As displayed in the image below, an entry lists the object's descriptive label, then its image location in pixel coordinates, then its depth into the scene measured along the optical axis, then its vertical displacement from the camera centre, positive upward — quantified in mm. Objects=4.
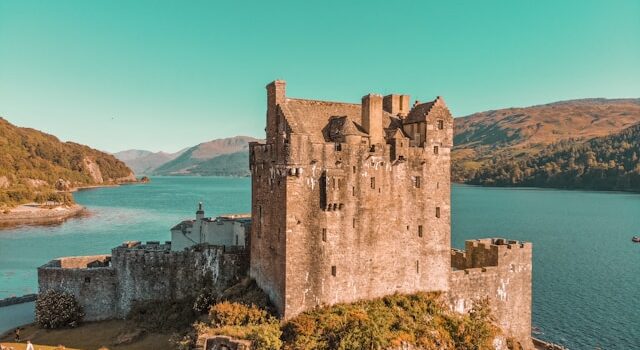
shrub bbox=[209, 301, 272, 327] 27172 -7877
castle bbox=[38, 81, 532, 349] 27484 -3729
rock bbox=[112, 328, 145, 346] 31438 -10513
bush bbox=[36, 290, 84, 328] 35312 -9768
